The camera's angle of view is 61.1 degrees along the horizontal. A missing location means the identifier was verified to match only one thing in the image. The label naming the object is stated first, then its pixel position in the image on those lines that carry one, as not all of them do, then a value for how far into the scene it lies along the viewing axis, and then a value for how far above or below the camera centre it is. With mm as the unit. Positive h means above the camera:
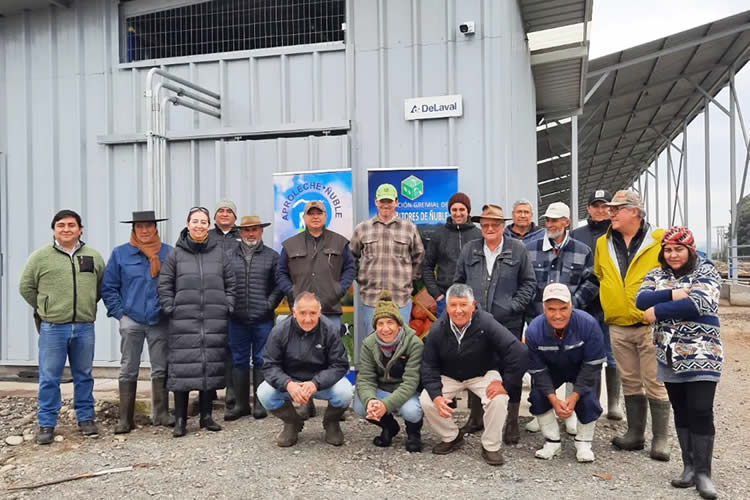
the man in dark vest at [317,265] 5348 -154
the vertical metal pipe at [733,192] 17672 +1378
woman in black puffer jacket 4980 -520
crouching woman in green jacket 4508 -934
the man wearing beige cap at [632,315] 4383 -509
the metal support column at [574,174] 11062 +1223
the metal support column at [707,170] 18670 +2247
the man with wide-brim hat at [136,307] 5164 -461
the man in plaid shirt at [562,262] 4926 -150
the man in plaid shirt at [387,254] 5355 -68
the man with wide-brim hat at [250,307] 5422 -501
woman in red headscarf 3729 -592
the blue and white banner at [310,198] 6023 +471
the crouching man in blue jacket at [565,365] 4316 -849
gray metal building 6230 +1480
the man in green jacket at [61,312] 4980 -478
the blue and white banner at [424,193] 5930 +495
